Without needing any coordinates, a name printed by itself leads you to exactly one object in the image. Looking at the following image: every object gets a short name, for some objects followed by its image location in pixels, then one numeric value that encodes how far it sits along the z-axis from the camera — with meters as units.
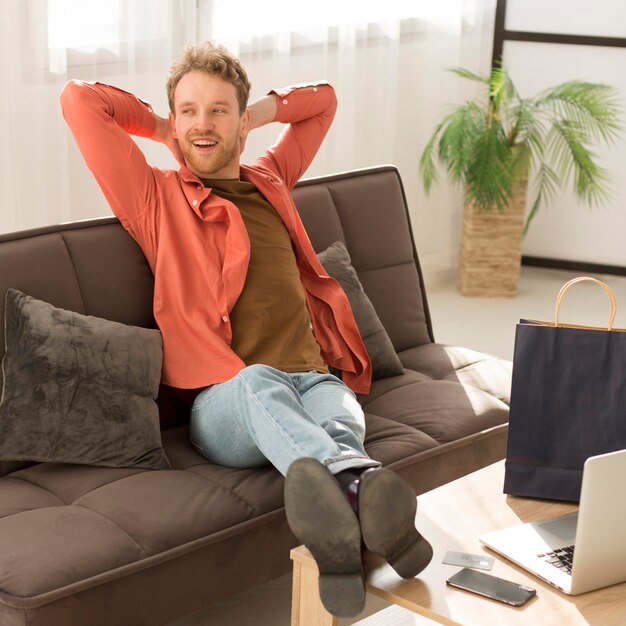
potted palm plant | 7.04
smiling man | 3.62
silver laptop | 2.98
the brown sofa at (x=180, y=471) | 3.26
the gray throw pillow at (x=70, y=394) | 3.60
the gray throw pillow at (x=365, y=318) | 4.27
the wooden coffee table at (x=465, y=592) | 2.97
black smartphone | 3.01
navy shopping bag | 3.34
